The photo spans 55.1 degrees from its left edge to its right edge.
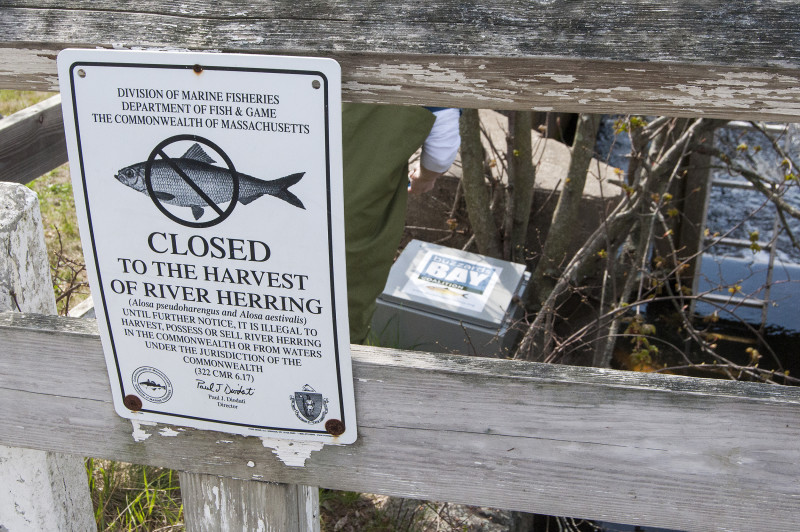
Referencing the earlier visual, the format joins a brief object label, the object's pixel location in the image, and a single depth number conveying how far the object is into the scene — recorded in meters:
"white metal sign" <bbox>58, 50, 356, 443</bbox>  1.08
